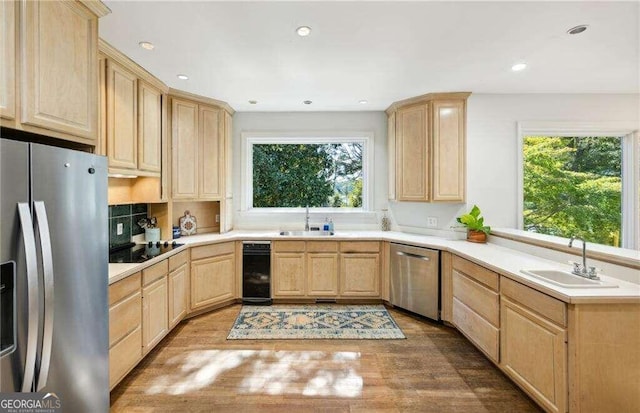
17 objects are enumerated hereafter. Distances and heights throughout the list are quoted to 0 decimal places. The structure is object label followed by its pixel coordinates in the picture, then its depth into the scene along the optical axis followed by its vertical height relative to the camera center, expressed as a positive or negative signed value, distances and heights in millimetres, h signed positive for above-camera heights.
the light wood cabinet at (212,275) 3182 -839
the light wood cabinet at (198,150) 3324 +701
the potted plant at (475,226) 3217 -253
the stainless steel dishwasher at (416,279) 3059 -869
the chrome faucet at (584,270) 1890 -464
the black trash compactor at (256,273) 3551 -874
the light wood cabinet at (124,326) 1878 -885
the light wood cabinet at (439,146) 3365 +721
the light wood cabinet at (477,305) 2193 -886
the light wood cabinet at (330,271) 3561 -852
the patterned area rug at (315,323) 2807 -1304
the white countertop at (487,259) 1604 -475
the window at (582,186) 3377 +238
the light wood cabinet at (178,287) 2752 -857
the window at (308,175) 4312 +464
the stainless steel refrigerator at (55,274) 1095 -311
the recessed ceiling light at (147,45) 2230 +1304
